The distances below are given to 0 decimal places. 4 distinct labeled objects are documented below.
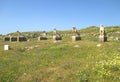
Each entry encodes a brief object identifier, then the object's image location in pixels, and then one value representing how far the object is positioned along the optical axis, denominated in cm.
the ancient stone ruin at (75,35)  1825
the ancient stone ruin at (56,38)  2008
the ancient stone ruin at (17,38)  2249
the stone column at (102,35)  1619
